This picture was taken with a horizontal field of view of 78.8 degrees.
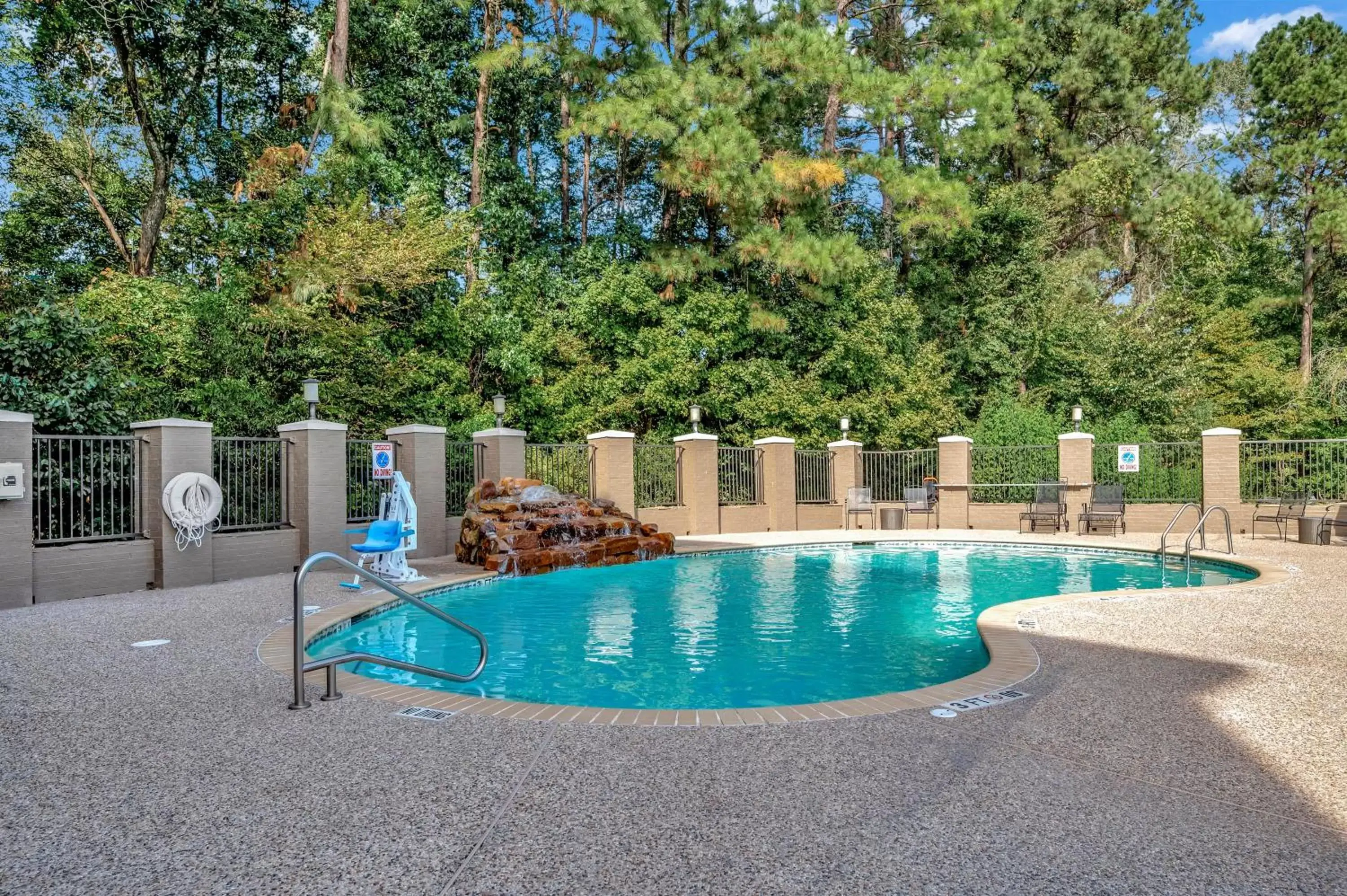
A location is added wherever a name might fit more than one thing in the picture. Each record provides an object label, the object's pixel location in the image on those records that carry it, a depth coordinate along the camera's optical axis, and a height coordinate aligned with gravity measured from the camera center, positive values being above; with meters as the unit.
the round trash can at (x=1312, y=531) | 12.94 -1.43
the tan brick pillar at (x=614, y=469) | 15.23 -0.43
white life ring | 9.38 -0.66
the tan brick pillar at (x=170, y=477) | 9.46 -0.33
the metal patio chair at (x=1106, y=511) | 15.82 -1.37
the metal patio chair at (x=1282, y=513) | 13.91 -1.27
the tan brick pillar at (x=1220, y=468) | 15.55 -0.49
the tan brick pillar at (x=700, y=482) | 16.86 -0.76
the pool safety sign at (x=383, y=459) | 11.73 -0.17
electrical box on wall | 7.93 -0.32
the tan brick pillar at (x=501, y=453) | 13.70 -0.11
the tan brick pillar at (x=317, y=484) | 11.11 -0.50
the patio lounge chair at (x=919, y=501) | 17.92 -1.27
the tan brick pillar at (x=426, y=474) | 12.41 -0.41
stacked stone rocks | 11.34 -1.28
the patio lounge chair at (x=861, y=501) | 18.44 -1.28
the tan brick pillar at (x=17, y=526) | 8.06 -0.76
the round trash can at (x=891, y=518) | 18.25 -1.65
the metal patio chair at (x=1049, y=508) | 16.86 -1.35
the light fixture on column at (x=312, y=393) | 12.26 +0.82
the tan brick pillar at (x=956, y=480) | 18.20 -0.82
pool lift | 8.91 -1.00
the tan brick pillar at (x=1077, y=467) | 17.05 -0.51
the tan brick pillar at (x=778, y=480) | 18.16 -0.78
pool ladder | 9.56 -1.33
